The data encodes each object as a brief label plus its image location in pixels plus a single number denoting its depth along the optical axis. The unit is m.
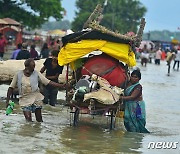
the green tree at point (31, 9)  48.06
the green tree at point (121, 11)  98.39
